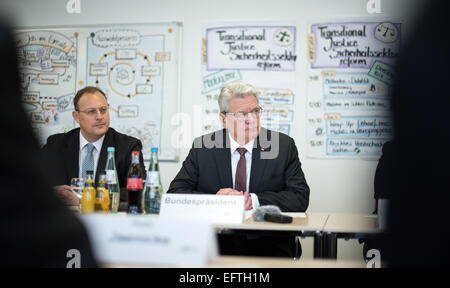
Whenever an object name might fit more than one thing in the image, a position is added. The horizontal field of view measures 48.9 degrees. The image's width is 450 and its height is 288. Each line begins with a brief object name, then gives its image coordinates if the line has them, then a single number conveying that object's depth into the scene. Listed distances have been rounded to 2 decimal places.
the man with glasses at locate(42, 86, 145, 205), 3.29
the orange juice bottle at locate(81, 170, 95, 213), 2.43
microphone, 2.40
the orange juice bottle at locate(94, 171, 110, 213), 2.46
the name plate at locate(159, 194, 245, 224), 2.25
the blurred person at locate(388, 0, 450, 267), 0.60
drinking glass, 2.70
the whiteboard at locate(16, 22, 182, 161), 4.49
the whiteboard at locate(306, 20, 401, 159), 4.20
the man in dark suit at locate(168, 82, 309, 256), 3.14
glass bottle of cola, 2.43
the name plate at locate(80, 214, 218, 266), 0.90
